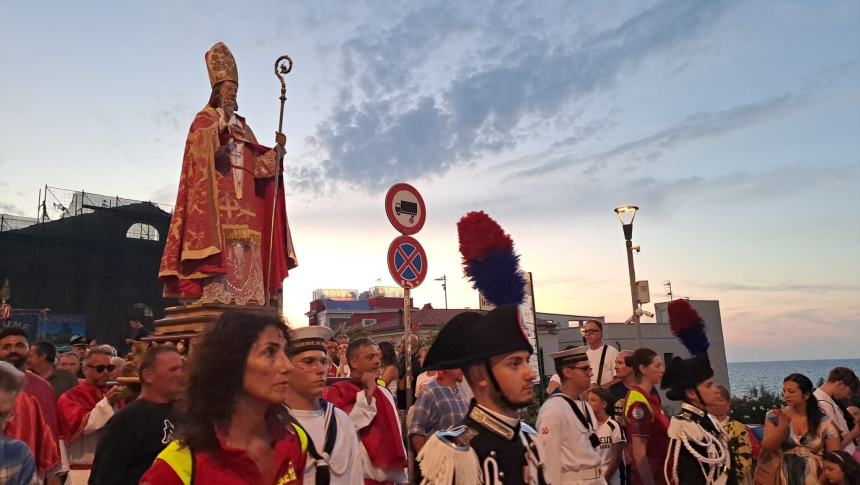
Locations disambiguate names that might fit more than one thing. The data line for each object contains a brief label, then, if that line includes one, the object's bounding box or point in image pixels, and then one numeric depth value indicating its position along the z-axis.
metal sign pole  7.30
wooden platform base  7.68
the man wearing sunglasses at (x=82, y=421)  5.65
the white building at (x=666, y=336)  26.72
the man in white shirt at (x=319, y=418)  3.65
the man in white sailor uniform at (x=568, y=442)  4.60
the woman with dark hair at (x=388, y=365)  7.78
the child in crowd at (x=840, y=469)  5.52
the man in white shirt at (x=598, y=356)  8.88
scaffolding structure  42.41
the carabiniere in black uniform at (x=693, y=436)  5.03
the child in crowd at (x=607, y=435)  6.28
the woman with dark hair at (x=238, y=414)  2.33
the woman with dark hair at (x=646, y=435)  5.81
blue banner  37.72
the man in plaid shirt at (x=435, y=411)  5.86
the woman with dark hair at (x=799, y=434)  5.82
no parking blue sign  7.55
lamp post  13.30
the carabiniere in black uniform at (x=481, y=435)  2.92
